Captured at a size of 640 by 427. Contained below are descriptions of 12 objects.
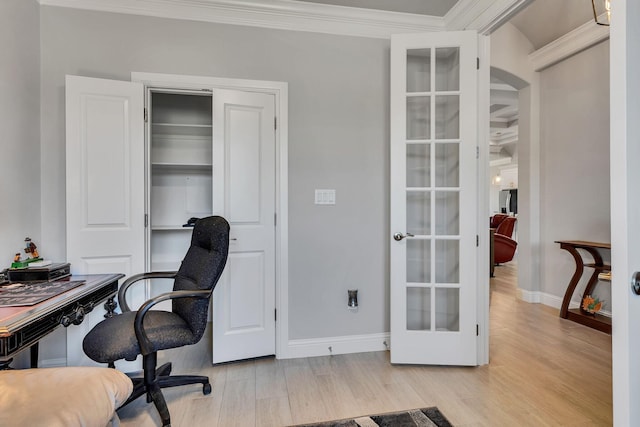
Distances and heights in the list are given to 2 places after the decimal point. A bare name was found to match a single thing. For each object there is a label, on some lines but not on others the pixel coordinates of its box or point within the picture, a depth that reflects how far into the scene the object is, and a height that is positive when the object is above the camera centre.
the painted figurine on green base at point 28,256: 1.85 -0.30
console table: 3.04 -0.71
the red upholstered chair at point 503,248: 5.66 -0.71
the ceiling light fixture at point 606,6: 1.55 +1.03
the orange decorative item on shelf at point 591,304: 3.07 -0.95
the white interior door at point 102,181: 2.10 +0.20
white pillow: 0.75 -0.50
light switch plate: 2.55 +0.10
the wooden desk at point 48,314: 1.23 -0.49
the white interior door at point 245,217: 2.35 -0.06
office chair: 1.60 -0.66
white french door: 2.30 +0.07
